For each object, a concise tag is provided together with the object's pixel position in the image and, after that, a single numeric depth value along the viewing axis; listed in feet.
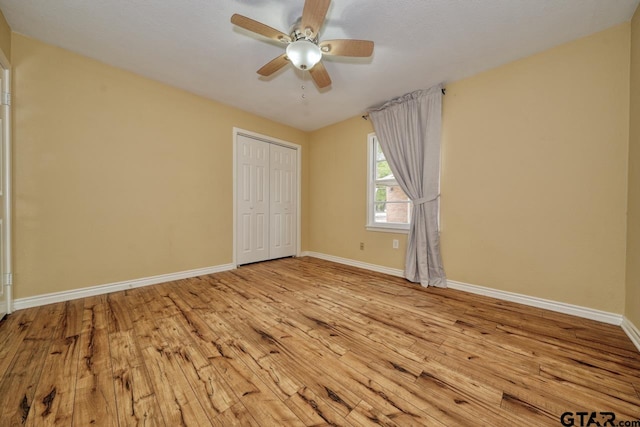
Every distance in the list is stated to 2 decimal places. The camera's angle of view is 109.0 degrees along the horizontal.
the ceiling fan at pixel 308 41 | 5.07
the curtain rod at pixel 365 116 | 11.68
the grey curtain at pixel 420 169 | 9.27
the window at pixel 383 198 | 11.05
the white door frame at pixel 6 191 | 6.41
